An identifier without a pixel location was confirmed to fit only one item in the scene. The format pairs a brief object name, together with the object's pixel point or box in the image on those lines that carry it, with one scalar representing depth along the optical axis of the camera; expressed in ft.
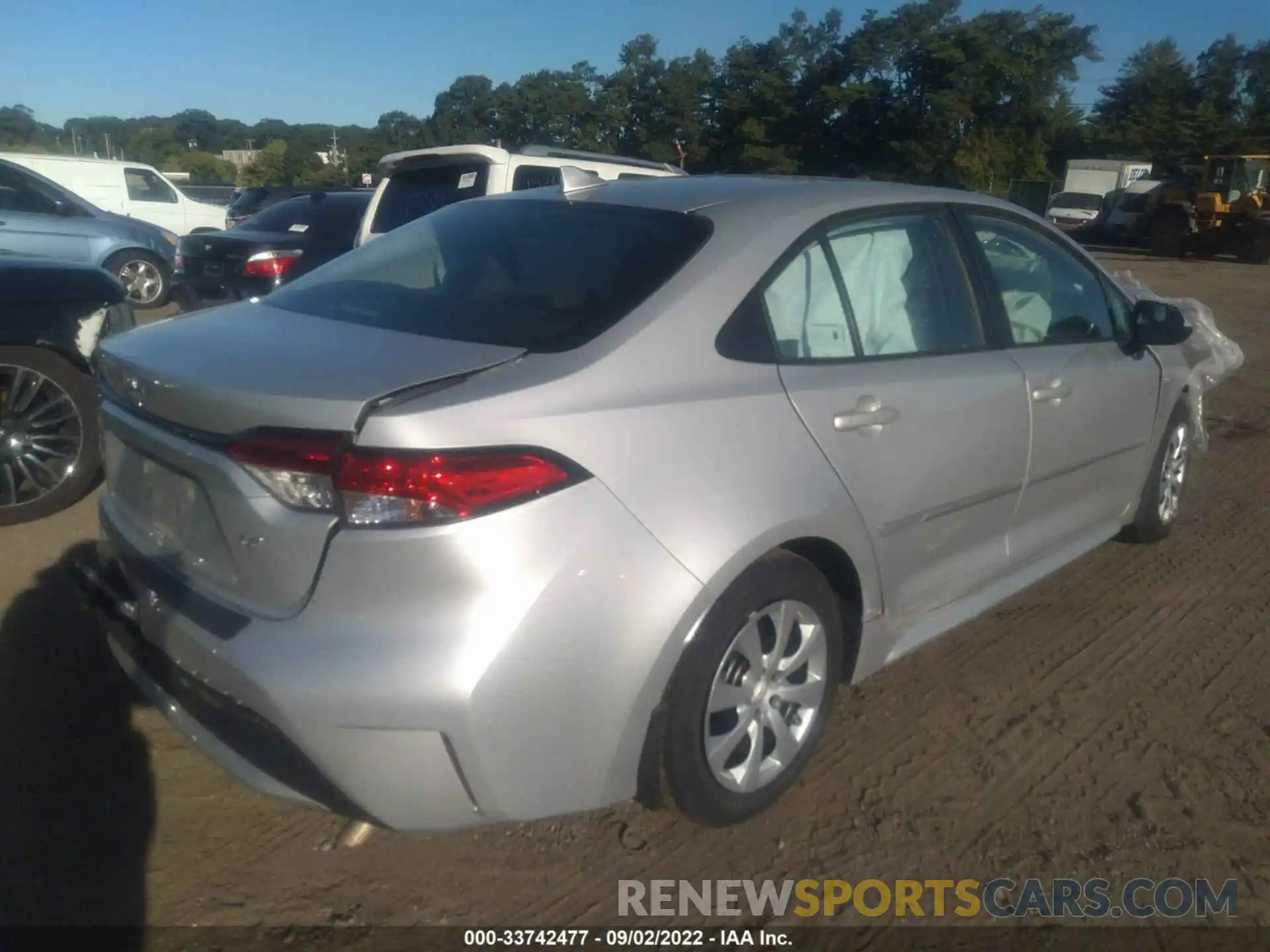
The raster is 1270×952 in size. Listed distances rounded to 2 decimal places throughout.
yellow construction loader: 84.28
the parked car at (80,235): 36.73
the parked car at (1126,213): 100.42
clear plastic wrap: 18.62
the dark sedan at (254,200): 60.45
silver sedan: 7.06
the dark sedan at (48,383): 15.33
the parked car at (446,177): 23.24
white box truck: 114.42
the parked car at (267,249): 28.07
